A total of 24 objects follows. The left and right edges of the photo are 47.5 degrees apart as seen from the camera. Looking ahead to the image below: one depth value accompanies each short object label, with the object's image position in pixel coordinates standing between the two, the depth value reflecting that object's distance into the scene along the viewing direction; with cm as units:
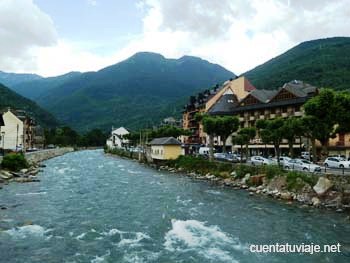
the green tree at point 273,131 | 5128
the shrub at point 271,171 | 4147
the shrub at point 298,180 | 3588
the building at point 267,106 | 6862
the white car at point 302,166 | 4127
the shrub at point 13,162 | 5941
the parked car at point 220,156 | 6367
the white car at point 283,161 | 4807
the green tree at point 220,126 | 6284
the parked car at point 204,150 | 8529
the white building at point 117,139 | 17775
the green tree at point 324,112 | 4266
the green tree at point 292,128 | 4850
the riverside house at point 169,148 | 7619
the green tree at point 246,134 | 6172
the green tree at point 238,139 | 6180
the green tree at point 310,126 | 4338
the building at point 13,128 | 10825
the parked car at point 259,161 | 5253
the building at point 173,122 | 13570
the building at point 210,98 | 9594
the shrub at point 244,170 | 4674
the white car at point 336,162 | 4394
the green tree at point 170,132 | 9319
